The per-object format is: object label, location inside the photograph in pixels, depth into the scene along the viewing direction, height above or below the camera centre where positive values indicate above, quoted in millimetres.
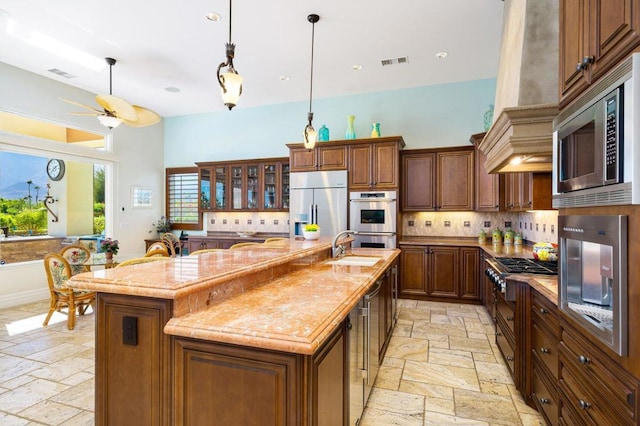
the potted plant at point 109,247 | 4371 -444
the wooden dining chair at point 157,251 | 3846 -438
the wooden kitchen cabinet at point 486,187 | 4887 +390
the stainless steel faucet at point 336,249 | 3539 -397
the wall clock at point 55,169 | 6238 +856
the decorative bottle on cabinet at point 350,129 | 5766 +1476
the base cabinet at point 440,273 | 5011 -934
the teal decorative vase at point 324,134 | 5816 +1400
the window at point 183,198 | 7465 +357
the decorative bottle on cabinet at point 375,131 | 5620 +1415
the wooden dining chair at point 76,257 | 4145 -560
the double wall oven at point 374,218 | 5320 -76
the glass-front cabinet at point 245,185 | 6406 +572
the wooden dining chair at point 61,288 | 3857 -884
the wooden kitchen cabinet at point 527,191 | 3307 +248
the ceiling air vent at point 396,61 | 4723 +2217
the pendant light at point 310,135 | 3836 +909
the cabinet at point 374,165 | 5352 +798
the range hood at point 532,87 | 2166 +859
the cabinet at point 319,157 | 5633 +984
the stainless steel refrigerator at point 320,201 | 5594 +214
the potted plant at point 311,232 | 3918 -221
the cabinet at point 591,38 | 1125 +690
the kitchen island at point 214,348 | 1241 -564
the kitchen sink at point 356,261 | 3166 -480
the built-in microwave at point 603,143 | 1070 +269
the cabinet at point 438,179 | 5297 +559
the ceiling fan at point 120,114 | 4047 +1310
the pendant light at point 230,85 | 2719 +1074
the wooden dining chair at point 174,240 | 6496 -561
